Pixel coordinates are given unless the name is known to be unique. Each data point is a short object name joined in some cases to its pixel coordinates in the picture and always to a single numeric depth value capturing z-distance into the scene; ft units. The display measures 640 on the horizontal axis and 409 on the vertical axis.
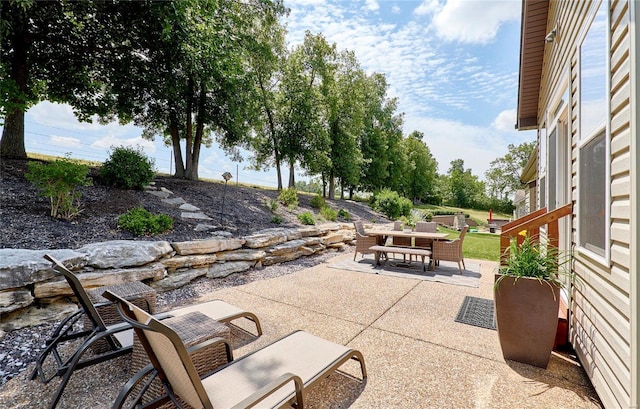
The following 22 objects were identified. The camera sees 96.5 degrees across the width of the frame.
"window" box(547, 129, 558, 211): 13.89
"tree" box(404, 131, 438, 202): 112.27
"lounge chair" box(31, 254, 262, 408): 7.00
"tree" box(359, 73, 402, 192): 73.92
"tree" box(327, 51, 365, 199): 55.88
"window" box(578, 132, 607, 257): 7.46
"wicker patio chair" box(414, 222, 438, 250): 24.35
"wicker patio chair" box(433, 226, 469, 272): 20.80
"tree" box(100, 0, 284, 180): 21.11
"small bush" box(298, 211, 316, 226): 29.33
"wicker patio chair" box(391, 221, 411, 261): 26.29
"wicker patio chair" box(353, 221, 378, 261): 24.43
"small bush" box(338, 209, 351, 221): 39.98
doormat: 12.04
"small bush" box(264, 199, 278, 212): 30.39
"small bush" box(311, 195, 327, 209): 38.99
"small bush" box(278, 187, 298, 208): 33.78
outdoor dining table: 21.81
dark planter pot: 8.27
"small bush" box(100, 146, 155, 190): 22.27
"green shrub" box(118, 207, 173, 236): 16.74
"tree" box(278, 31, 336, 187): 46.42
